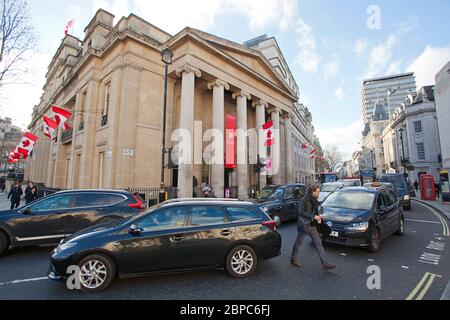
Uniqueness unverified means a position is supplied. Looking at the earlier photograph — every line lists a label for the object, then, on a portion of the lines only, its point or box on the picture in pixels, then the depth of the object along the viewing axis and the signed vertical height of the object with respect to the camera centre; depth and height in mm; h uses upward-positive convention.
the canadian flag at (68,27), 28731 +20747
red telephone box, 18578 -747
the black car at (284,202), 9322 -1086
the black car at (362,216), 5660 -1089
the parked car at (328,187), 12613 -522
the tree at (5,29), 12758 +8956
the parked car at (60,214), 5637 -1038
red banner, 17391 +3046
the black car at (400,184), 13758 -387
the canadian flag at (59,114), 13852 +4194
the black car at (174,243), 3729 -1230
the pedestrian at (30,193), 13133 -906
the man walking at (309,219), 4809 -933
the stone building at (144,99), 15016 +6591
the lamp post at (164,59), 10680 +6197
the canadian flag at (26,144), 17672 +2930
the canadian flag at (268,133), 19803 +4320
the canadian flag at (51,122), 15067 +3974
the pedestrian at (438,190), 22969 -1275
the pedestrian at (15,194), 12126 -889
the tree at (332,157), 80138 +8604
